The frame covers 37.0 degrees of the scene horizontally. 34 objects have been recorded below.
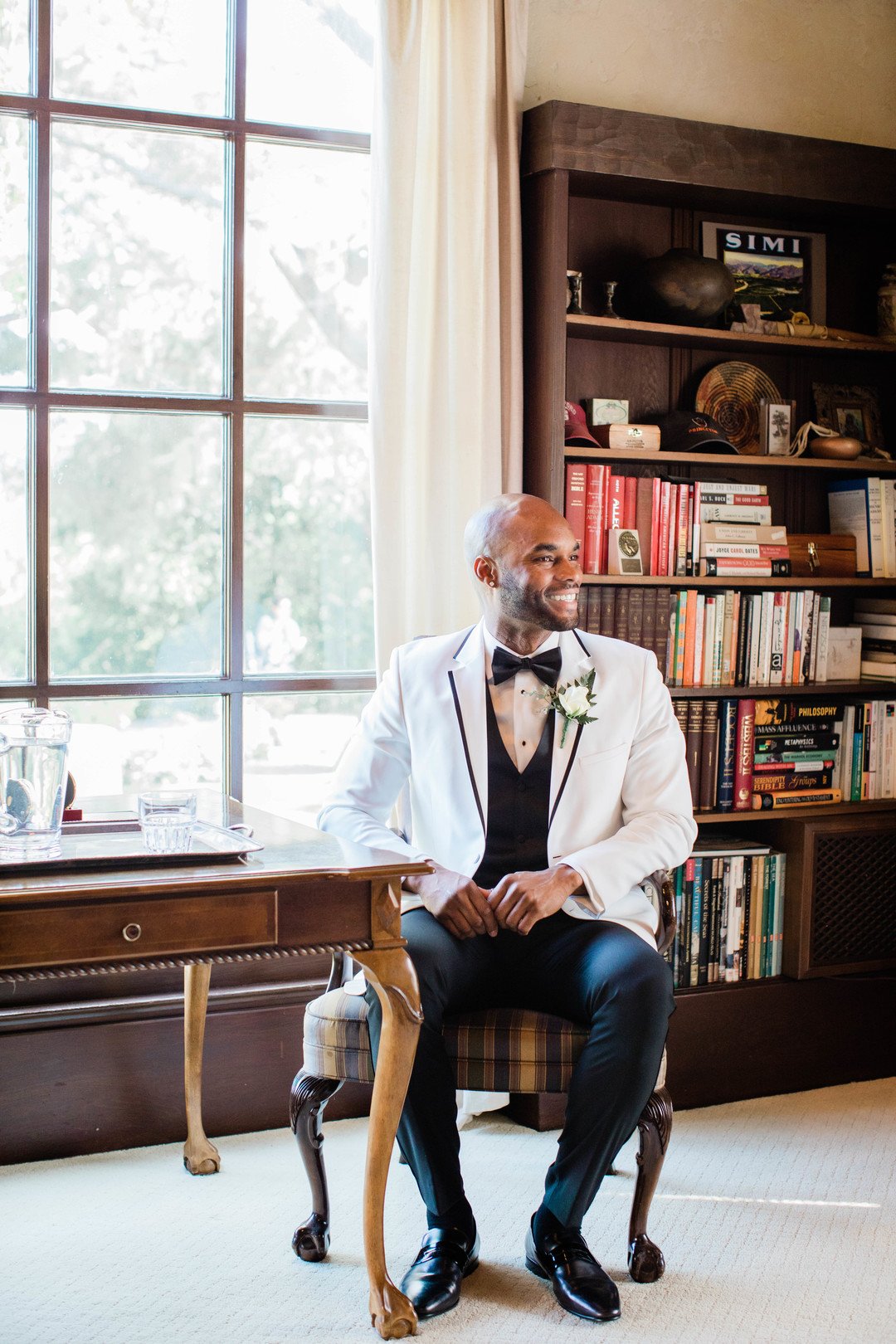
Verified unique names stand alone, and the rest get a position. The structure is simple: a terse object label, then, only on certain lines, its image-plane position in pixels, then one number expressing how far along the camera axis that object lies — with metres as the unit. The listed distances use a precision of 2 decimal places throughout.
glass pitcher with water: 2.09
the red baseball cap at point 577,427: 3.28
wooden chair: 2.33
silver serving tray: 2.02
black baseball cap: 3.35
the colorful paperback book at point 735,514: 3.43
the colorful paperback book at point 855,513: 3.62
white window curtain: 3.14
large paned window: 3.04
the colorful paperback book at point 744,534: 3.42
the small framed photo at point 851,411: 3.71
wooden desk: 1.92
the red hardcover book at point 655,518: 3.32
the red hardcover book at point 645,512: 3.31
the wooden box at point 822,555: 3.60
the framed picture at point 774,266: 3.56
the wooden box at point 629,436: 3.30
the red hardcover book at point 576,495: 3.23
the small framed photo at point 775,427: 3.55
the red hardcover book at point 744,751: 3.45
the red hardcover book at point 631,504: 3.29
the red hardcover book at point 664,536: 3.34
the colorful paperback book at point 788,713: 3.49
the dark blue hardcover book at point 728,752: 3.43
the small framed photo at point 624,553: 3.27
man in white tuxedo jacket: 2.29
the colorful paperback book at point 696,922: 3.40
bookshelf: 3.21
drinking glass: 2.14
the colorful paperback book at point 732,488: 3.43
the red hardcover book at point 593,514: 3.25
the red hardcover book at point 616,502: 3.27
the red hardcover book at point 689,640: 3.38
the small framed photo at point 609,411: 3.35
